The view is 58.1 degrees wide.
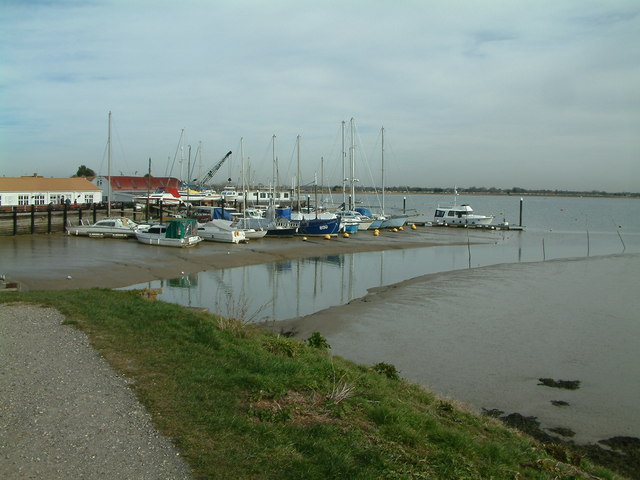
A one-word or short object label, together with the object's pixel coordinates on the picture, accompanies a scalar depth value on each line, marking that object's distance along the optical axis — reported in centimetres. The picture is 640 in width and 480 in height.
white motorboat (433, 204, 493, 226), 7400
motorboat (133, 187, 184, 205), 7350
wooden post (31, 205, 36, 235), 4095
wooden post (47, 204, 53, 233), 4231
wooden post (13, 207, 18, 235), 3944
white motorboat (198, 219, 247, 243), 4409
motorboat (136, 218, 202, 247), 3925
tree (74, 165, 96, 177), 12359
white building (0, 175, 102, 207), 5531
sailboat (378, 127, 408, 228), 6594
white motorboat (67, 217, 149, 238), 4209
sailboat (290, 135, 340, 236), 5231
